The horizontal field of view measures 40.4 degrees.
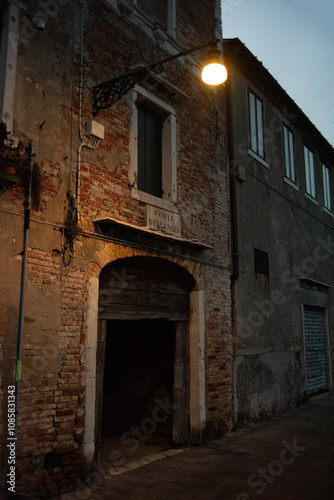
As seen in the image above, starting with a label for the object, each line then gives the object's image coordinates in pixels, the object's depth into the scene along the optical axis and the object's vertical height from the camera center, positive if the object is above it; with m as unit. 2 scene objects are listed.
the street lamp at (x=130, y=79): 5.64 +3.36
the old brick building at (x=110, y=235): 5.14 +1.43
